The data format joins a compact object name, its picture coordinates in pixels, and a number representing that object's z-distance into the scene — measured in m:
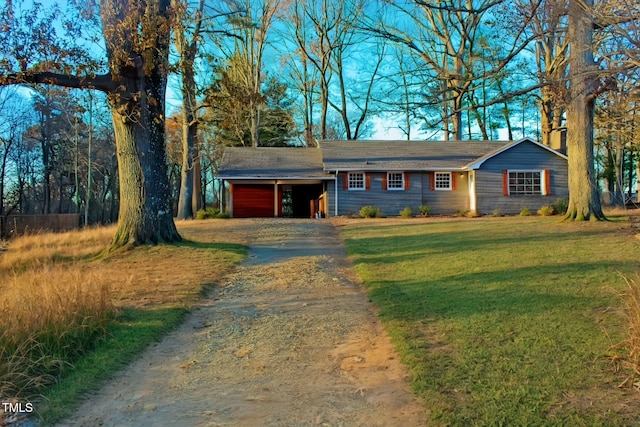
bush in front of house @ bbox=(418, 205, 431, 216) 24.36
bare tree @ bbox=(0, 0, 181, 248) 9.86
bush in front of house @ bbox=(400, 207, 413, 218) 23.36
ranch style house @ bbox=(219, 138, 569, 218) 25.02
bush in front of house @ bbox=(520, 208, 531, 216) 23.24
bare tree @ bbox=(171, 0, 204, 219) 27.30
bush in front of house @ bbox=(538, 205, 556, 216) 22.67
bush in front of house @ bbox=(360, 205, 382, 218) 23.38
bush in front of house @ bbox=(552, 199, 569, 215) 22.77
